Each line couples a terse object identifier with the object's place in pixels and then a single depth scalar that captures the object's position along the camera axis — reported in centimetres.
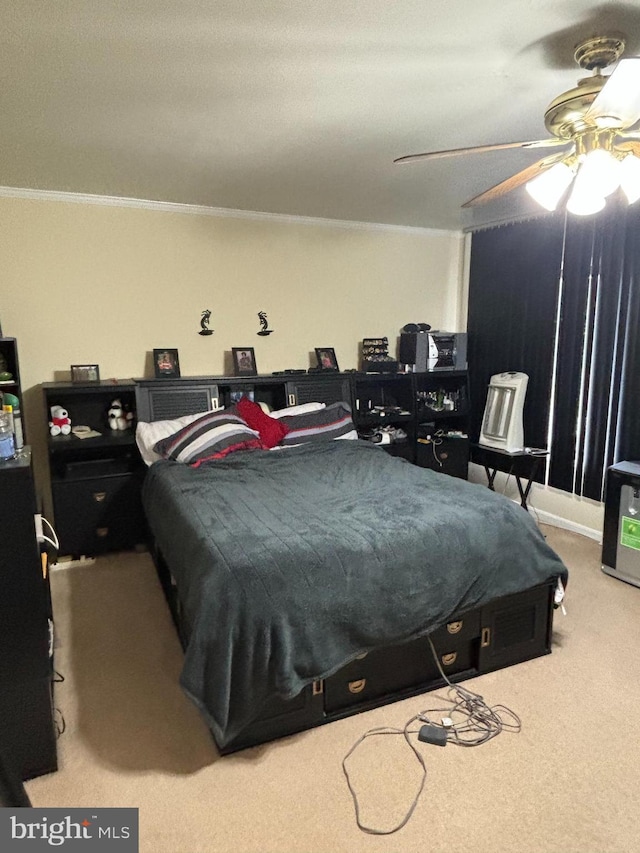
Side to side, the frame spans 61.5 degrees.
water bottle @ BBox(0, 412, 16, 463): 174
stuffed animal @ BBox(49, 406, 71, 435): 342
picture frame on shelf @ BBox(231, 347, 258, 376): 410
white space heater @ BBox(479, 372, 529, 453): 409
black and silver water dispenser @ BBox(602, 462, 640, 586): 308
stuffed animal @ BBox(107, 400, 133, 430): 367
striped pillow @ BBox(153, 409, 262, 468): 329
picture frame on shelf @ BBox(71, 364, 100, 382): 359
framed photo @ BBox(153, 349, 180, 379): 384
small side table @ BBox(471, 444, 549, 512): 391
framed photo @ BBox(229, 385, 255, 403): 404
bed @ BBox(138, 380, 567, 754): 179
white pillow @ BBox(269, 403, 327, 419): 383
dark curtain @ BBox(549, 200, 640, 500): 346
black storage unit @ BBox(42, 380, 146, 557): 337
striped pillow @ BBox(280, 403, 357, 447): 369
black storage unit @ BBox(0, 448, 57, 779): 170
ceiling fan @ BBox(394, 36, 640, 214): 157
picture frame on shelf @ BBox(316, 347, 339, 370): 438
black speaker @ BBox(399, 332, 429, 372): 445
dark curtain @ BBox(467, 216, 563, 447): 404
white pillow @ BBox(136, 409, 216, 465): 342
